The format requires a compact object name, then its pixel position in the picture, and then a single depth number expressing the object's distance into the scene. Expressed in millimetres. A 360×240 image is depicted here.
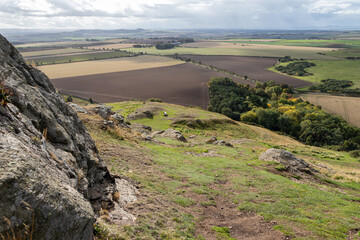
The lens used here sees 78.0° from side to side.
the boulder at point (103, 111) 40131
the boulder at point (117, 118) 39562
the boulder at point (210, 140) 43428
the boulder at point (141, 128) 46388
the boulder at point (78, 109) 33769
